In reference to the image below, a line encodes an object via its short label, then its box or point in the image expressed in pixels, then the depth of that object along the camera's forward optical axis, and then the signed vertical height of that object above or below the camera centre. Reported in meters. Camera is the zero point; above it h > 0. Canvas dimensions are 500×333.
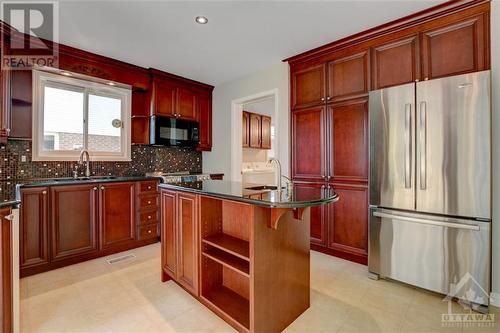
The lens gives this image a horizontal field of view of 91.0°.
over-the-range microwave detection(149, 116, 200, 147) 3.88 +0.60
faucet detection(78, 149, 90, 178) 3.31 +0.10
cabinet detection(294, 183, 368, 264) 2.79 -0.69
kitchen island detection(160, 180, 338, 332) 1.54 -0.60
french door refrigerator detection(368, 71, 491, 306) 1.89 -0.16
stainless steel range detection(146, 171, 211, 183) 3.73 -0.15
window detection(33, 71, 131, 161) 3.08 +0.69
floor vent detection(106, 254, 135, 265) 2.94 -1.12
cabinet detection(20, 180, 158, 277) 2.58 -0.66
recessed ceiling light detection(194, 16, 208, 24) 2.43 +1.49
